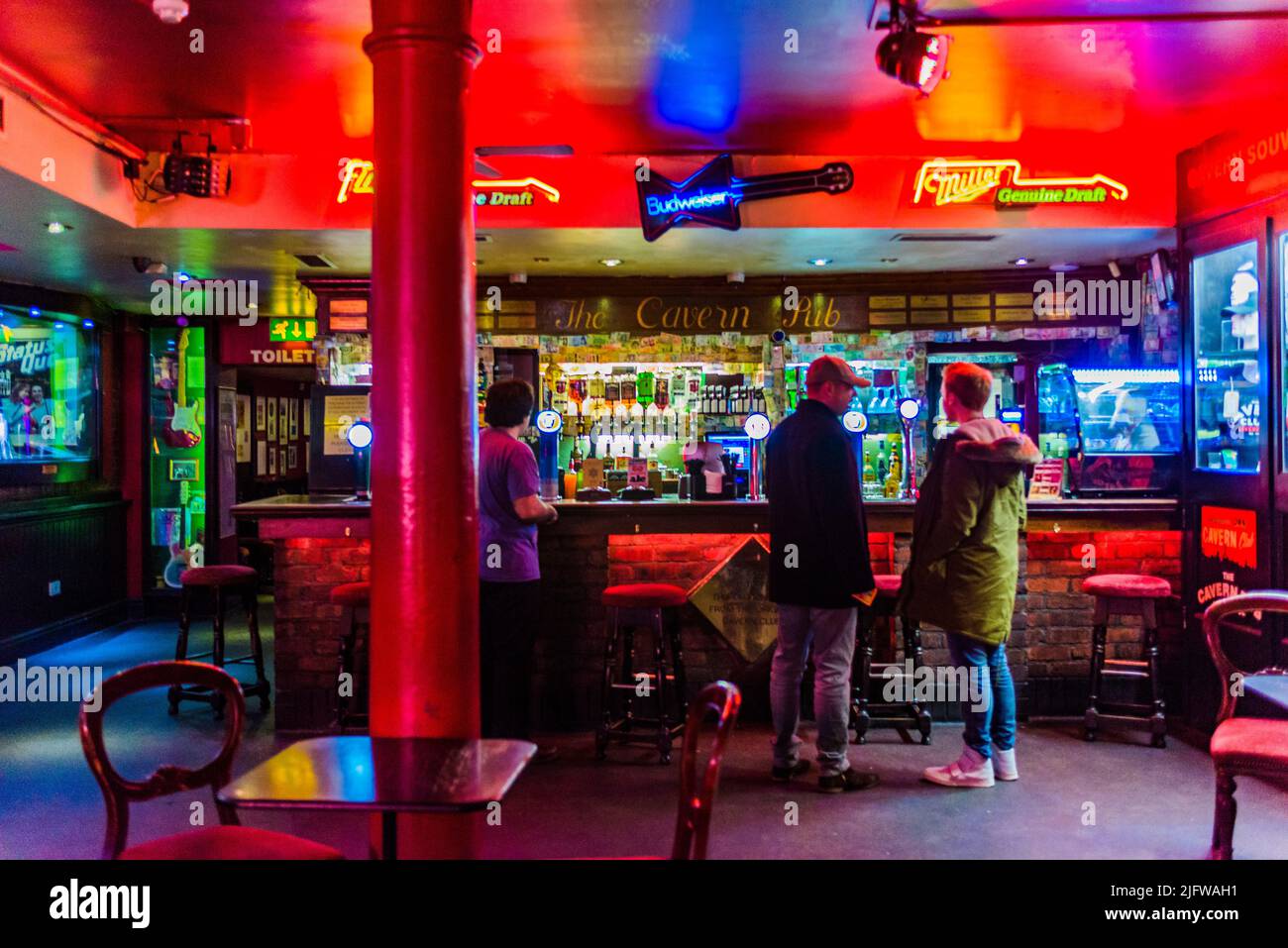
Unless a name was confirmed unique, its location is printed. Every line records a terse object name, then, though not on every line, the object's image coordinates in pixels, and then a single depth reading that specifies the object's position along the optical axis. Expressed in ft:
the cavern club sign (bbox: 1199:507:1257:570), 17.78
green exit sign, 33.22
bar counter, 18.95
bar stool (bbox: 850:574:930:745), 18.20
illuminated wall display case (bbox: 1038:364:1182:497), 19.85
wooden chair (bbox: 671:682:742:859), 7.43
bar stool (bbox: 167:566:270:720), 20.57
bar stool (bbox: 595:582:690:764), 17.34
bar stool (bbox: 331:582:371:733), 17.75
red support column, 10.04
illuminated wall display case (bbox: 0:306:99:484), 26.89
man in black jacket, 15.15
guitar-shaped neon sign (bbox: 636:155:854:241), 19.63
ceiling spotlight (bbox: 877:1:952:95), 13.24
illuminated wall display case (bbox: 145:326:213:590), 33.14
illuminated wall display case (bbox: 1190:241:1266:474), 18.24
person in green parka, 15.14
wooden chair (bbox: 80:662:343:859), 8.23
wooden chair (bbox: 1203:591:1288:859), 10.67
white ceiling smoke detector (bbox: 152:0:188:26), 12.23
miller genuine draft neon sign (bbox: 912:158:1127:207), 20.13
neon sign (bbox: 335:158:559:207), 19.80
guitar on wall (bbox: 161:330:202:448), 33.22
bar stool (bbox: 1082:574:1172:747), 18.12
